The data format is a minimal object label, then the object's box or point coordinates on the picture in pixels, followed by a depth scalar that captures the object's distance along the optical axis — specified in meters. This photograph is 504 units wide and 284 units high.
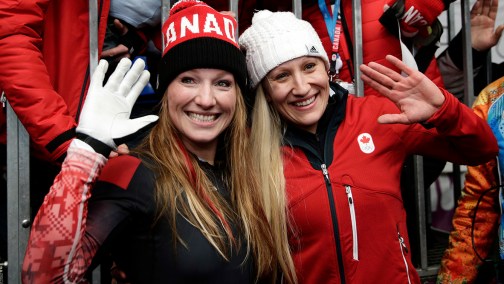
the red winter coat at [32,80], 2.18
